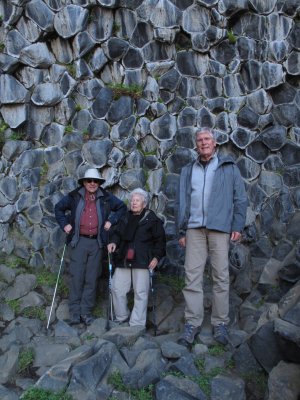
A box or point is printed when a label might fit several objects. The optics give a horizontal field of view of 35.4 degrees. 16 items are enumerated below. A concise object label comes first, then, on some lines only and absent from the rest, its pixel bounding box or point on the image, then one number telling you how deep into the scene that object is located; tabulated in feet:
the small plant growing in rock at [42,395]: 17.94
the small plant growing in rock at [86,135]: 29.50
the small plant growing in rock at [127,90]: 29.07
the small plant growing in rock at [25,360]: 20.72
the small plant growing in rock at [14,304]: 25.73
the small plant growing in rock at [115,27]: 29.27
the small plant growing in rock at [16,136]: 29.89
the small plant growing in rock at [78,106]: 29.73
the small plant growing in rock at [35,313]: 25.32
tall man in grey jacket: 19.85
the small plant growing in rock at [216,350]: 19.86
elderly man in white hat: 24.38
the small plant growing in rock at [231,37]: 28.68
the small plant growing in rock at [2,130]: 29.84
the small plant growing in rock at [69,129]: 29.76
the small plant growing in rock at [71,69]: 29.45
